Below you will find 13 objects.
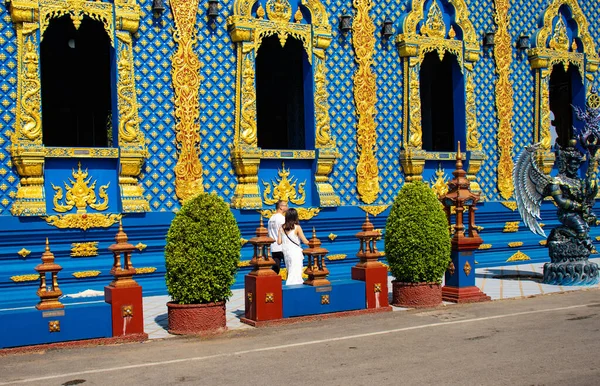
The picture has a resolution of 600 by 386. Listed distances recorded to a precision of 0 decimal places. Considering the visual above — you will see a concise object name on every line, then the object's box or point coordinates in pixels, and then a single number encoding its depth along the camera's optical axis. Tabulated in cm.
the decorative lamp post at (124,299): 866
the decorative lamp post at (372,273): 1055
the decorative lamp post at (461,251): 1154
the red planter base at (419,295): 1088
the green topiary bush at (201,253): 902
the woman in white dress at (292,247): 1088
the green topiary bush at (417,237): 1073
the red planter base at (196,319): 905
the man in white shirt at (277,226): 1160
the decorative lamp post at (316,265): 1010
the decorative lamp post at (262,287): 957
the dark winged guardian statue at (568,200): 1320
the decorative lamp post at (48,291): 826
